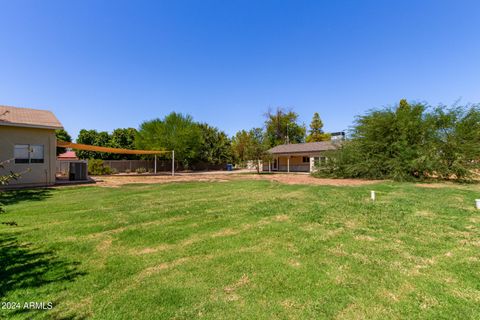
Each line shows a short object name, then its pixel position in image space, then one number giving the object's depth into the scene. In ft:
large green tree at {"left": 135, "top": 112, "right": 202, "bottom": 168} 95.40
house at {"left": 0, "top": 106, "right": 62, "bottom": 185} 40.01
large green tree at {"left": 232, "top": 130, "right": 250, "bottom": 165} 132.90
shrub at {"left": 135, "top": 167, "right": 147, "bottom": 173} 91.06
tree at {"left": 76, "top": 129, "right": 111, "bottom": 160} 112.27
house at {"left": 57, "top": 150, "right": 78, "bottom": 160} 118.84
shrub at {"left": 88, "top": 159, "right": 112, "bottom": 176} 77.36
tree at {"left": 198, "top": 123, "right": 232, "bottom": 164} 115.96
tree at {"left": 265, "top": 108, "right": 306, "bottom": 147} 159.43
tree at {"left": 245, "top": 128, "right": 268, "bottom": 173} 79.61
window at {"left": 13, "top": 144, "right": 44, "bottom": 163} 41.26
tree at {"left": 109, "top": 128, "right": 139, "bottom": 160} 110.11
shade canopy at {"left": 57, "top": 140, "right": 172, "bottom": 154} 55.11
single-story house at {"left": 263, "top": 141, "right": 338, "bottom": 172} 91.30
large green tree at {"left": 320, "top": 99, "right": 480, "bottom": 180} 50.37
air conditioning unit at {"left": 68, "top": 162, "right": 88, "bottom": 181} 52.96
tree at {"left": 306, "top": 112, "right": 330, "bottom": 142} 165.69
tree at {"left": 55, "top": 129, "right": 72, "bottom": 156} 117.08
